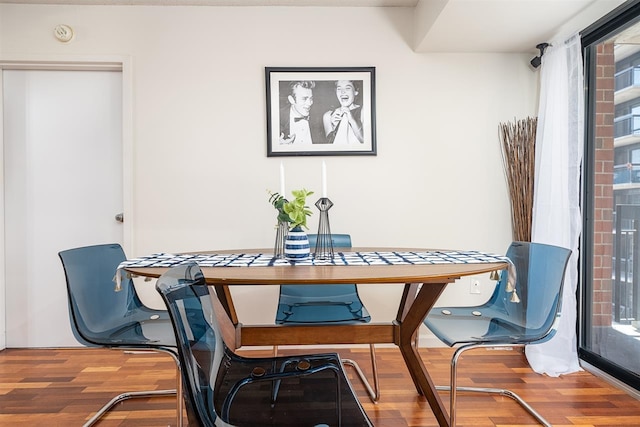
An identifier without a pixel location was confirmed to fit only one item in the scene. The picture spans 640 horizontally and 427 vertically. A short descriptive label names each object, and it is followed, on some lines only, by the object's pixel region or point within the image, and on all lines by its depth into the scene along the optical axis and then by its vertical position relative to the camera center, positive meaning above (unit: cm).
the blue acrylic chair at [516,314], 160 -51
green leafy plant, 169 -3
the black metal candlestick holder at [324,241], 176 -17
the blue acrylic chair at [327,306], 188 -53
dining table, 134 -25
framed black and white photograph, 269 +62
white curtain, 228 +12
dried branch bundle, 263 +23
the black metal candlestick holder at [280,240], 185 -17
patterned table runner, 162 -24
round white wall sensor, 261 +111
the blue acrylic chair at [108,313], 161 -50
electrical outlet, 277 -58
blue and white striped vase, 169 -18
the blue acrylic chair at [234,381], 87 -50
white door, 275 +16
